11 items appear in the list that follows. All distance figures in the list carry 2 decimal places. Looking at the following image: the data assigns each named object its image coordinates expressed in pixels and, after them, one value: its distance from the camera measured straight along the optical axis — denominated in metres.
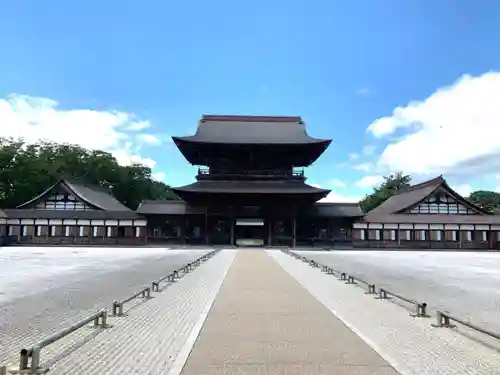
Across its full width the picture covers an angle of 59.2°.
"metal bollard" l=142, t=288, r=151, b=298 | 10.36
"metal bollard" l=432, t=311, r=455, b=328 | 7.54
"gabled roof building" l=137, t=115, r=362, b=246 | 39.44
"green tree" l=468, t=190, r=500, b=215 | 79.38
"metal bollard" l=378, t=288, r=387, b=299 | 10.76
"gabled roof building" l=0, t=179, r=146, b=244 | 41.75
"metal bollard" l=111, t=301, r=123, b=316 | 8.12
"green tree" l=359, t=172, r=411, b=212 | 77.84
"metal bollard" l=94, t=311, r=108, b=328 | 7.15
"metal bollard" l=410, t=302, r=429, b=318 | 8.44
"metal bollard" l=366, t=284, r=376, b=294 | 11.47
